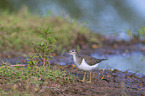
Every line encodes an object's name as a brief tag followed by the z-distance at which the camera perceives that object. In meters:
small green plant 12.18
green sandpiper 11.44
